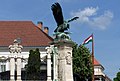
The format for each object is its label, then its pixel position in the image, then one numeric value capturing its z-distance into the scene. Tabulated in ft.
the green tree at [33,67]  115.65
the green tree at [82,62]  170.29
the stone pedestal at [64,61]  79.46
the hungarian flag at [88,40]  103.16
